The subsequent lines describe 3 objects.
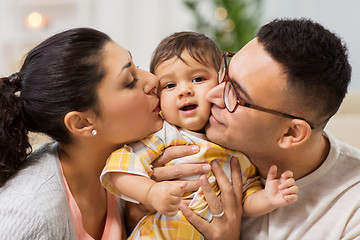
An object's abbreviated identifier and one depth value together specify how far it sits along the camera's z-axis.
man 1.54
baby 1.55
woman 1.49
